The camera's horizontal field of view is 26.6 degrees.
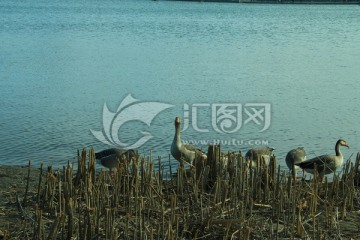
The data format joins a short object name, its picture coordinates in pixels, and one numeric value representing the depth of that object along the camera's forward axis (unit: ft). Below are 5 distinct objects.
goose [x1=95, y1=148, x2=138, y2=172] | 40.74
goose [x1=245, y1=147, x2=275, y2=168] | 41.34
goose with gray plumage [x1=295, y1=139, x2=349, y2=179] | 39.75
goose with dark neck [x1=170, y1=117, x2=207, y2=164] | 41.81
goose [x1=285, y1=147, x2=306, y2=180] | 41.63
